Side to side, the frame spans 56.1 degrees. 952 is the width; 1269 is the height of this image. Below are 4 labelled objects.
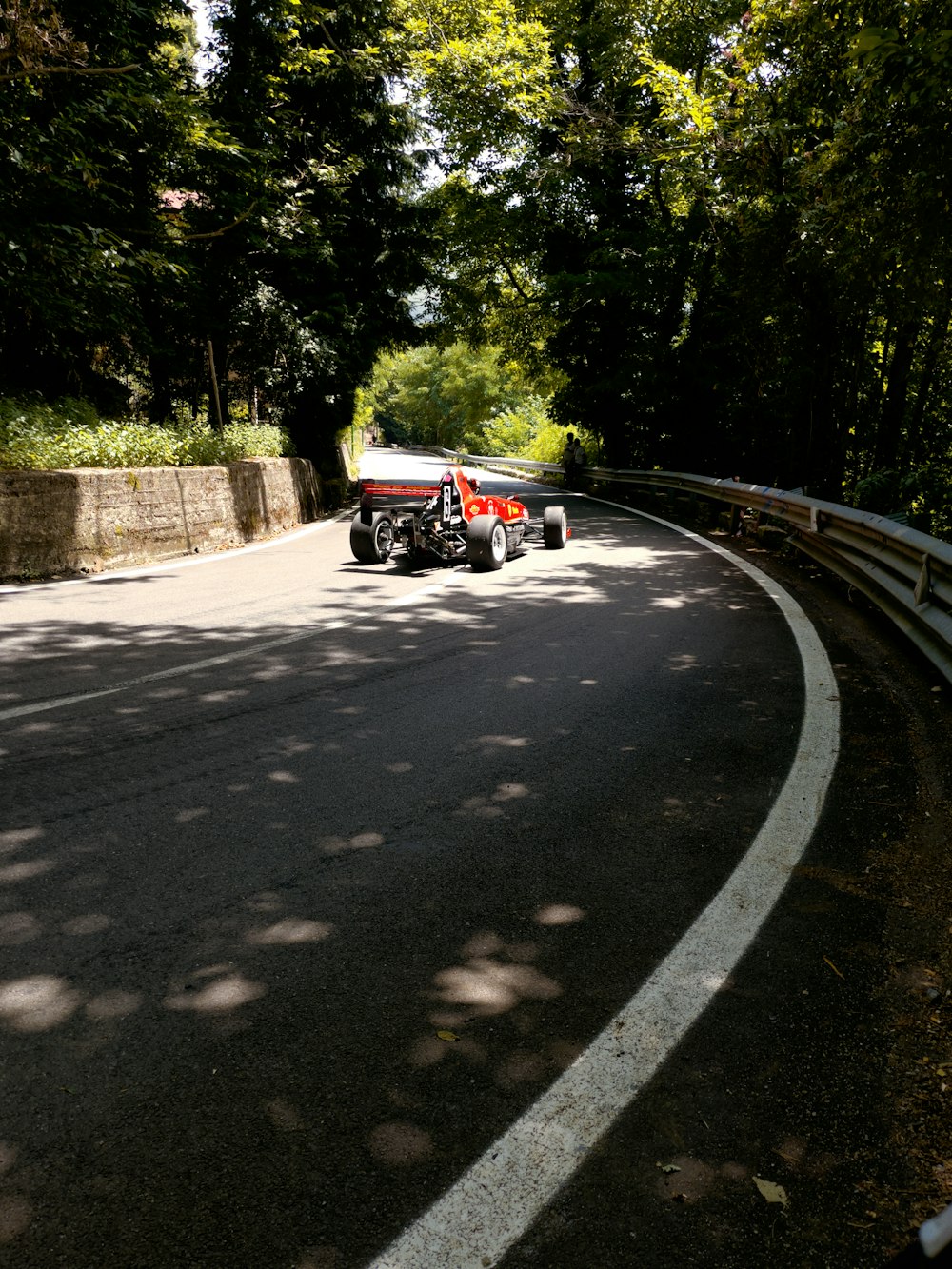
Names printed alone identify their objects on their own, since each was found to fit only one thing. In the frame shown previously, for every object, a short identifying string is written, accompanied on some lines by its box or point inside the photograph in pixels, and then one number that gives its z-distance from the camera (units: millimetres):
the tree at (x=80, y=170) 10688
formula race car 10125
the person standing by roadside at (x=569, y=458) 27219
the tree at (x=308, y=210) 16984
